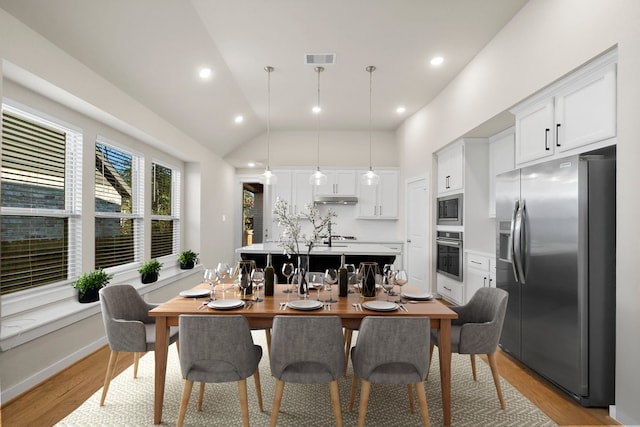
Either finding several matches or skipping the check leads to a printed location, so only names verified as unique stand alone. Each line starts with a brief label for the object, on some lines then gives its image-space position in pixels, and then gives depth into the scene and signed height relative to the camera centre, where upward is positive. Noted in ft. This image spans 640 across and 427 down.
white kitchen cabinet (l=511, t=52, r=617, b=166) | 7.33 +2.48
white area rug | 6.96 -4.08
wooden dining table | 6.81 -2.07
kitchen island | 14.28 -1.66
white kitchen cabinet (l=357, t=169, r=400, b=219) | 22.50 +1.29
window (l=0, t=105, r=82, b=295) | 8.52 +0.40
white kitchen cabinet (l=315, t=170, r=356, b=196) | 22.72 +2.07
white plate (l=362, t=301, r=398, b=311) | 7.07 -1.85
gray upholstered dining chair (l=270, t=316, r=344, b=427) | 5.98 -2.36
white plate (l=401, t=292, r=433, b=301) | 8.13 -1.86
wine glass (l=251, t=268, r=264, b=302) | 8.18 -1.48
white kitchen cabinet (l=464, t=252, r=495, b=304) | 12.94 -2.19
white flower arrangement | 8.21 -0.27
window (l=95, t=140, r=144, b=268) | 11.87 +0.36
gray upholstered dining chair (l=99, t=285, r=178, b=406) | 7.38 -2.48
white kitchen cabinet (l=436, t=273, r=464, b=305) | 14.97 -3.28
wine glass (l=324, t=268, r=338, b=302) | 8.04 -1.43
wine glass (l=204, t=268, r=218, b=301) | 8.17 -1.43
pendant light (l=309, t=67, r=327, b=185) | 13.69 +4.78
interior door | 18.21 -0.89
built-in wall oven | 14.99 -1.65
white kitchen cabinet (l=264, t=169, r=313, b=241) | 22.77 +1.74
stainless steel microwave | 14.99 +0.35
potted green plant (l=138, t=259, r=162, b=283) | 13.28 -2.12
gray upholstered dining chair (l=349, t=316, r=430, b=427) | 5.98 -2.37
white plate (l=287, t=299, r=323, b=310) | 7.12 -1.84
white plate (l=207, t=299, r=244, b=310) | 7.11 -1.83
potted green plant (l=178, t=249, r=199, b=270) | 17.15 -2.15
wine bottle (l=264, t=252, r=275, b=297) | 8.31 -1.55
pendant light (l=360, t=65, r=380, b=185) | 13.65 +1.56
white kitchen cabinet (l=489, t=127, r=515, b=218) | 13.26 +2.46
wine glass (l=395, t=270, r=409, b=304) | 7.97 -1.42
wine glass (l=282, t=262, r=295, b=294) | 8.39 -1.30
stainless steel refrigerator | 7.41 -1.22
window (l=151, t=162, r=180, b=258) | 15.83 +0.28
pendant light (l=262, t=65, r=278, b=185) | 13.74 +1.81
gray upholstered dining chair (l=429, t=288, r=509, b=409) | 7.43 -2.61
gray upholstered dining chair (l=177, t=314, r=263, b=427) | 6.04 -2.39
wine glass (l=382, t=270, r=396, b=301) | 8.40 -1.60
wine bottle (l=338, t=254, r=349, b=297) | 8.28 -1.55
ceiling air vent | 12.56 +5.82
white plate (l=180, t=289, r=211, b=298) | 8.12 -1.82
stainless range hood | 22.44 +1.14
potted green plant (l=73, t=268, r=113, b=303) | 10.06 -2.03
